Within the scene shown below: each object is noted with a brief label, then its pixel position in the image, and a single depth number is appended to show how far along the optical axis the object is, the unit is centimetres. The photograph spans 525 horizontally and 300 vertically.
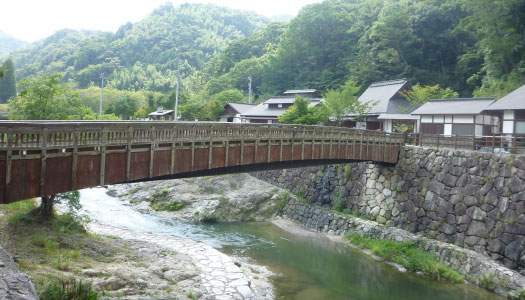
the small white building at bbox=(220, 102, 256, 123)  5159
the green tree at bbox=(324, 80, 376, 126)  3675
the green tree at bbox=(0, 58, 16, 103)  6606
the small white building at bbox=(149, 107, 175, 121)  5740
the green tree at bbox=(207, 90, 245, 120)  5362
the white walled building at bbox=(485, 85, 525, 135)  2453
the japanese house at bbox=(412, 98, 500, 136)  2827
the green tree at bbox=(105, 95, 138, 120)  6412
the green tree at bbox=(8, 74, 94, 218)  2242
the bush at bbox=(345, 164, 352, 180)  2950
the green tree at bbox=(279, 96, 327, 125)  3547
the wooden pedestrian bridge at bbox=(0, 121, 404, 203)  1086
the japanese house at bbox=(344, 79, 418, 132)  3656
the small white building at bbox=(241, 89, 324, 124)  4609
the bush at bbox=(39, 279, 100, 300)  959
